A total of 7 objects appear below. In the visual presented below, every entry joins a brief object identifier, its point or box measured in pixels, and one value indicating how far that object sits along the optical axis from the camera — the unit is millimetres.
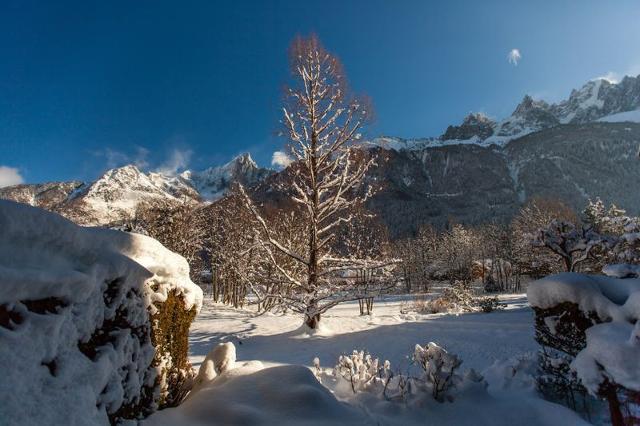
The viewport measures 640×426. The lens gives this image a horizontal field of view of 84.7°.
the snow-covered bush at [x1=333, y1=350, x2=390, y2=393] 4988
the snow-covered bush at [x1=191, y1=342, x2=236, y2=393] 4281
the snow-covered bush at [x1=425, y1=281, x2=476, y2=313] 16595
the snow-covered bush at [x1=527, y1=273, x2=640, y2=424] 3215
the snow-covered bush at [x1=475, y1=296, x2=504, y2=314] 15703
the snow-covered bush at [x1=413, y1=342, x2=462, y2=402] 4656
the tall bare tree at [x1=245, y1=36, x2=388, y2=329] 9914
